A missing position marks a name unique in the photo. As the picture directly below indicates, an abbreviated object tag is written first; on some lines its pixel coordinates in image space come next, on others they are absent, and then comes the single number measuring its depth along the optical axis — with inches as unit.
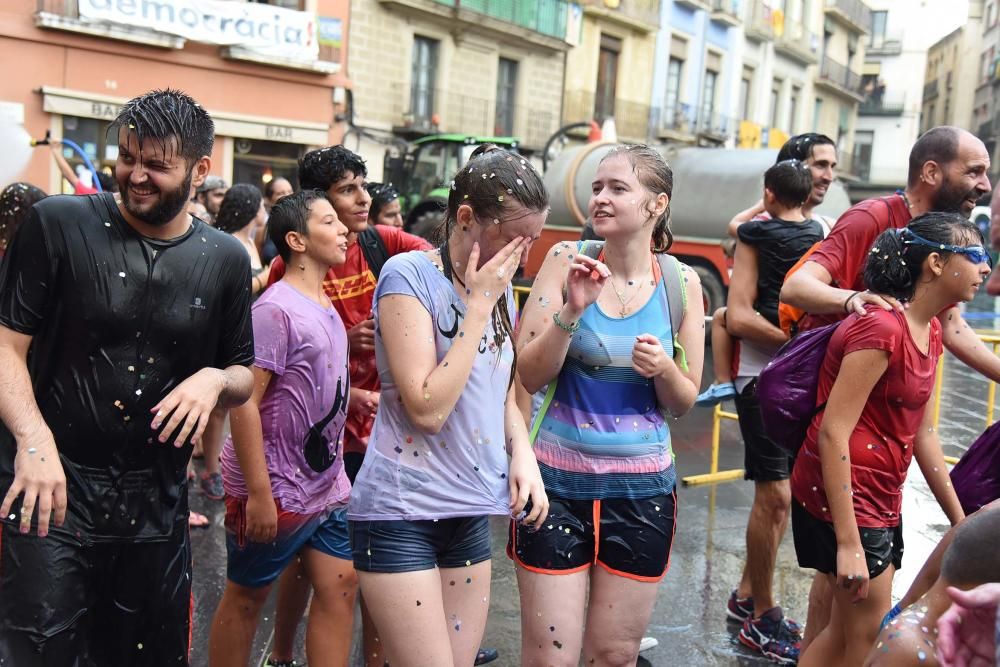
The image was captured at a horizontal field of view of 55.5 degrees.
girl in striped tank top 107.3
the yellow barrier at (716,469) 247.1
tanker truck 509.0
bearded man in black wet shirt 87.7
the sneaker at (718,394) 174.1
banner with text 700.7
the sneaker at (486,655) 143.9
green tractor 682.2
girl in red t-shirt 110.3
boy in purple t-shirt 118.0
